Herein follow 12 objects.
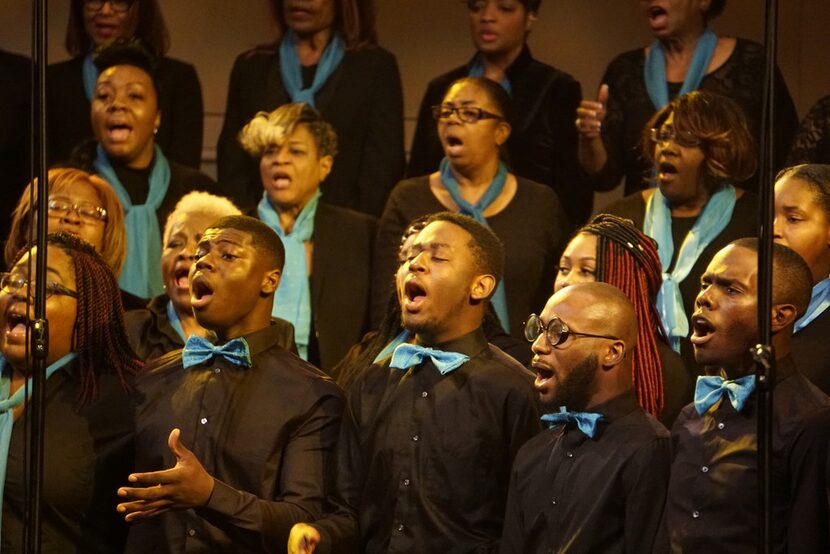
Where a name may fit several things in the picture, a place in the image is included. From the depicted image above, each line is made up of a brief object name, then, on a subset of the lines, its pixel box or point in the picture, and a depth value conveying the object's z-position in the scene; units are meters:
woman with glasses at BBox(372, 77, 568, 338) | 11.29
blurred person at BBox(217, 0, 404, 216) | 12.55
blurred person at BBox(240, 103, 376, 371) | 11.61
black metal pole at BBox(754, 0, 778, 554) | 6.36
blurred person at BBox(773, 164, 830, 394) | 9.33
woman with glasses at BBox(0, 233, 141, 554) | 9.02
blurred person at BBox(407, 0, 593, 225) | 12.28
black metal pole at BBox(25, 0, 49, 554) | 6.93
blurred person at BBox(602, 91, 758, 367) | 10.61
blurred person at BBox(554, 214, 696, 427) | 9.27
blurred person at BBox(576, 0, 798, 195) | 11.57
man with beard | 7.78
